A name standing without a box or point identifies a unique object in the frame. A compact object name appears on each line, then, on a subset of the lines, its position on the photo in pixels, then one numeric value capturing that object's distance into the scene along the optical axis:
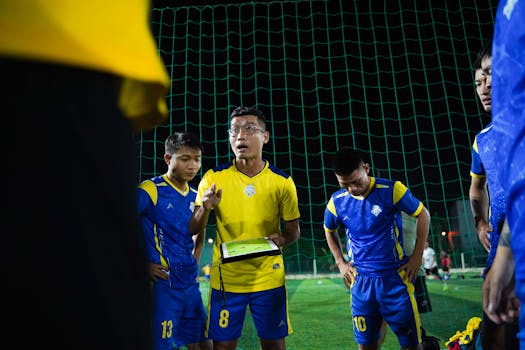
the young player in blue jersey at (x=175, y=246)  3.07
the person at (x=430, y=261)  15.32
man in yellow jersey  2.86
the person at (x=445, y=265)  16.76
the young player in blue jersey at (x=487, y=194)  2.11
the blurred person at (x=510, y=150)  0.93
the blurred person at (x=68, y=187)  0.48
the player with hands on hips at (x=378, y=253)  3.29
